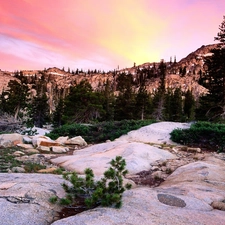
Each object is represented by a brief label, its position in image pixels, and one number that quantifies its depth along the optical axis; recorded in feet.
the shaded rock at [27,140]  44.57
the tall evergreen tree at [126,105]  137.77
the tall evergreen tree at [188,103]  197.53
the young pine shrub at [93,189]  13.41
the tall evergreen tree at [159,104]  141.90
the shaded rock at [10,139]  41.33
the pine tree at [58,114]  147.54
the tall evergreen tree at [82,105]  106.52
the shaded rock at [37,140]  42.88
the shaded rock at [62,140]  48.37
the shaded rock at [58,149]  40.69
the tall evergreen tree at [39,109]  145.69
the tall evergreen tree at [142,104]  134.00
